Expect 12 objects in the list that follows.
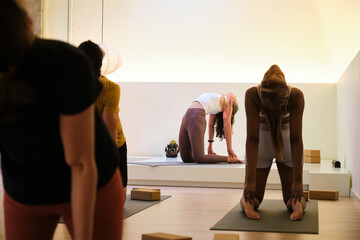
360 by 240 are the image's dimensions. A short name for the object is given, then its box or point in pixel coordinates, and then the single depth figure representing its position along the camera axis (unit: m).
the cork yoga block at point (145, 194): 4.63
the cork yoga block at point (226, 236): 2.61
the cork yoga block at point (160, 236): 2.51
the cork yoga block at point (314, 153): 6.73
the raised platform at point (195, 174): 5.73
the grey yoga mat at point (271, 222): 3.18
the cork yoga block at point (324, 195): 4.79
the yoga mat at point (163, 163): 6.04
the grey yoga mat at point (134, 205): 3.91
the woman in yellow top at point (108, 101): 2.92
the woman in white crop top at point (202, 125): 6.35
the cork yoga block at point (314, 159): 6.72
